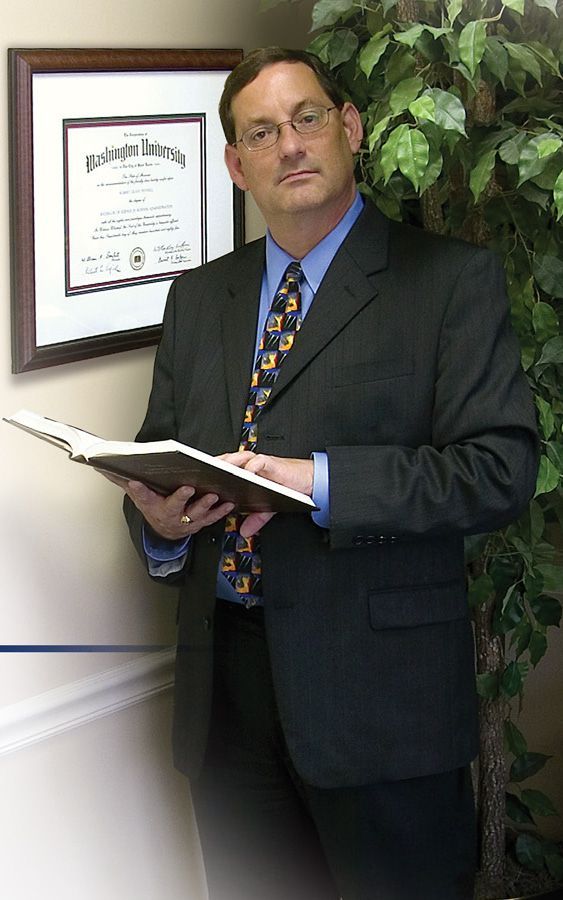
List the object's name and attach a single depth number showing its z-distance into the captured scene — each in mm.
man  1782
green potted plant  1902
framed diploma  1974
